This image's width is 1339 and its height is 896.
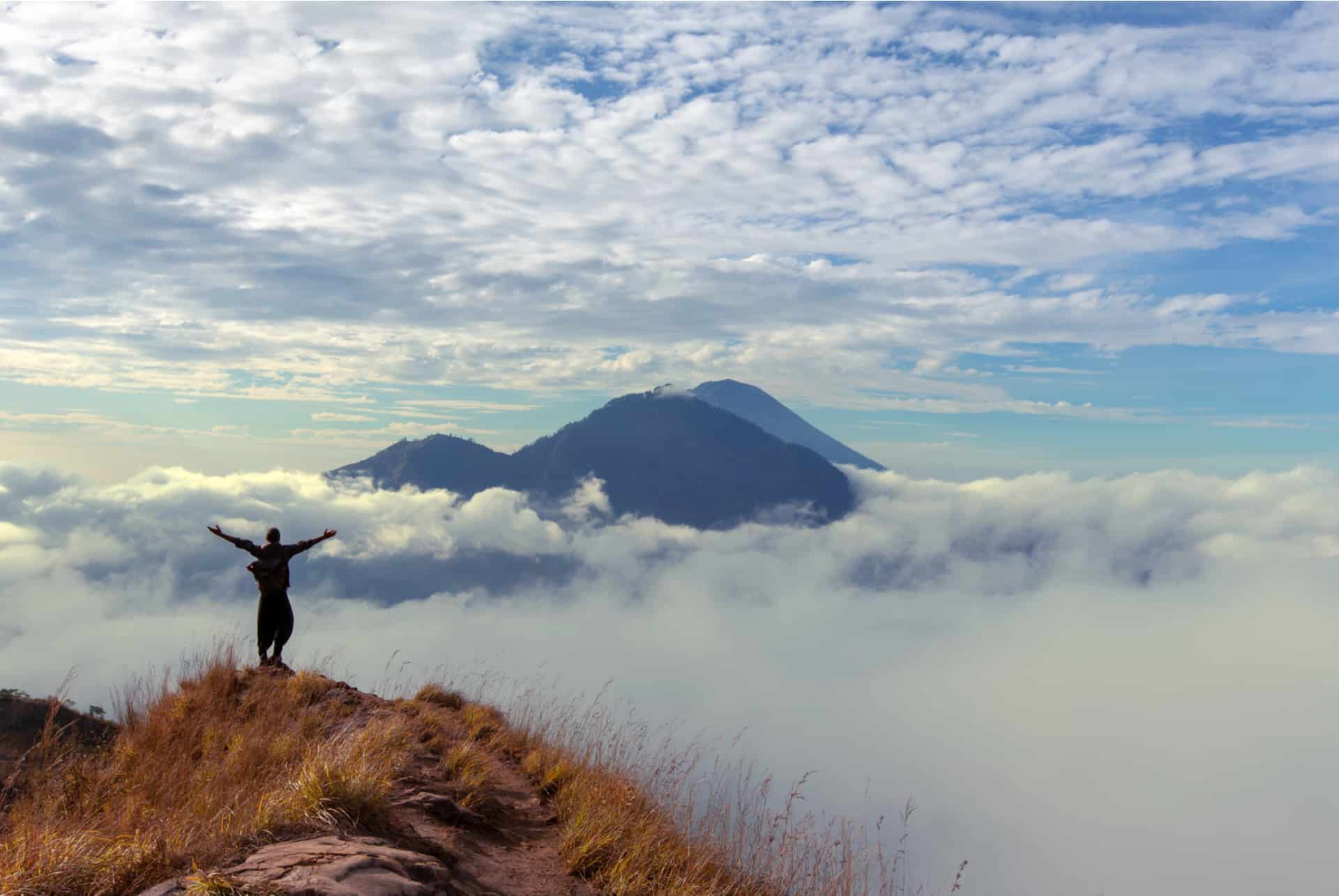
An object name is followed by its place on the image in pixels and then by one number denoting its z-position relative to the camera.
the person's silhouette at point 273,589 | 13.37
